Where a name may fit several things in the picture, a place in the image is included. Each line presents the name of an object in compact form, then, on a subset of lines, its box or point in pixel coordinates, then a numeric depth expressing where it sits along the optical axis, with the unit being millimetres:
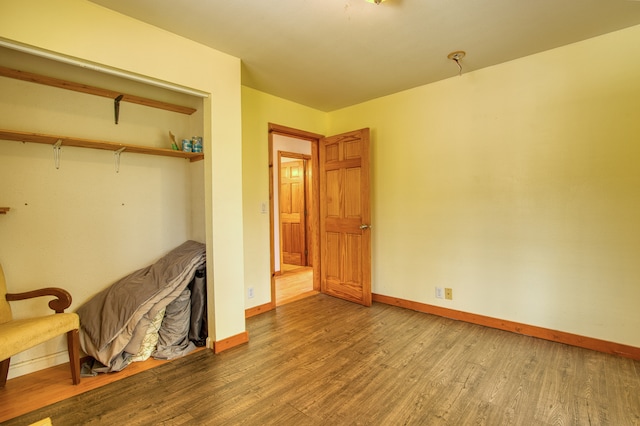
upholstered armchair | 1752
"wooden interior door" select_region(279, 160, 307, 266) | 5797
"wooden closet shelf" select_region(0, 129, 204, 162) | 1939
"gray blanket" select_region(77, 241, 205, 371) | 2189
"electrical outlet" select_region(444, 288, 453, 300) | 3198
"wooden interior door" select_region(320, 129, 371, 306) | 3590
